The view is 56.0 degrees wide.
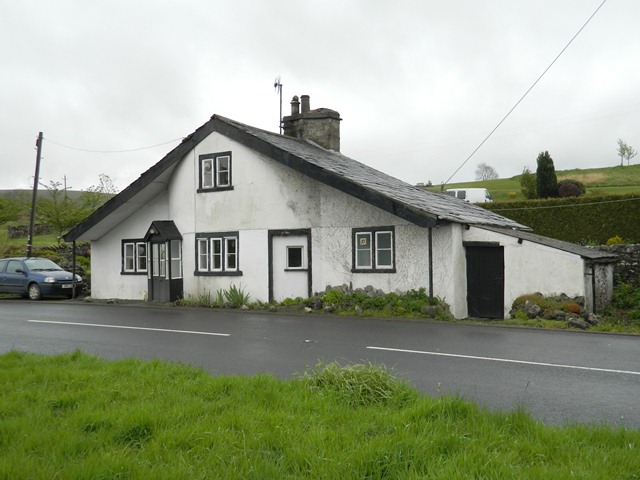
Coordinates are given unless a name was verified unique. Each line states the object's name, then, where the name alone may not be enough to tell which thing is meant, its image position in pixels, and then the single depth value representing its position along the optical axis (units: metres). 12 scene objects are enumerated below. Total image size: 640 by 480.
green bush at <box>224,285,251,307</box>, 20.28
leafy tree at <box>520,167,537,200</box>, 49.12
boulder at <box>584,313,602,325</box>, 14.70
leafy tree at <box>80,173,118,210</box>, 42.28
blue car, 24.48
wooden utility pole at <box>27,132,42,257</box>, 34.44
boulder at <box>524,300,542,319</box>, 15.52
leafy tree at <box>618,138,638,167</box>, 88.50
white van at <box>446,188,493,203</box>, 46.81
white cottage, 16.78
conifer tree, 46.38
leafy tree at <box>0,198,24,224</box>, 47.67
